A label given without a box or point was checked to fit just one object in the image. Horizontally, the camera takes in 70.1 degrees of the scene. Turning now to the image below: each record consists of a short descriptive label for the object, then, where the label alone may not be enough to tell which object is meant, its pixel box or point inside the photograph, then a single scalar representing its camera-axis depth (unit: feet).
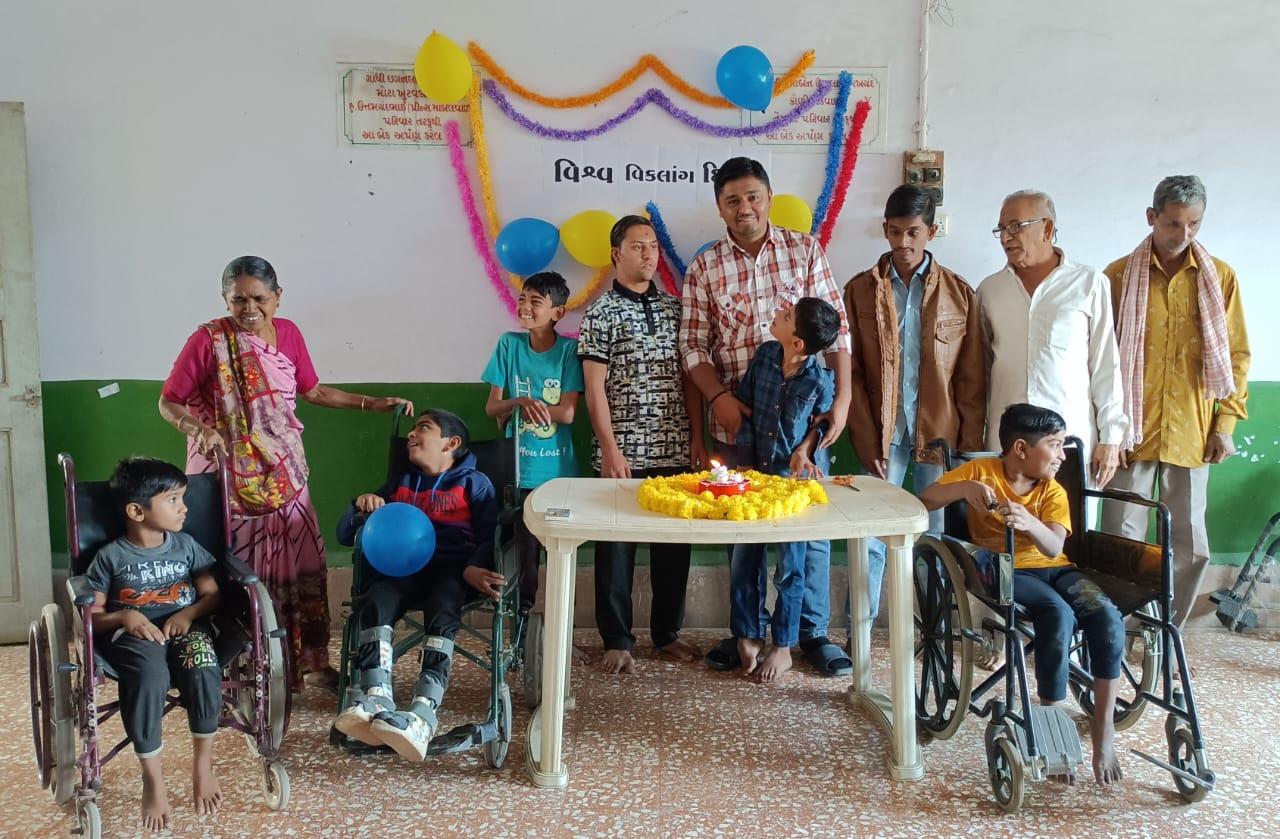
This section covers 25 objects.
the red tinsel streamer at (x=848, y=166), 11.89
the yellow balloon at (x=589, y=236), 11.55
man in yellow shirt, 10.74
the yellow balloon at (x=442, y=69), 10.90
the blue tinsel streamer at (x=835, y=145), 11.83
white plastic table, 7.49
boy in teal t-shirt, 10.69
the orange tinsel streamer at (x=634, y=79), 11.64
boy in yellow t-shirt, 7.92
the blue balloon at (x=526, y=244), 11.40
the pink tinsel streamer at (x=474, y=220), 11.73
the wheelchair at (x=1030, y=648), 7.58
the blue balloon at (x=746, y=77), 11.18
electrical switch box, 11.89
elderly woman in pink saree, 9.32
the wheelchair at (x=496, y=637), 7.89
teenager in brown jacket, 10.64
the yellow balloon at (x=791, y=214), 11.71
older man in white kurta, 10.22
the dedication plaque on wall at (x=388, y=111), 11.59
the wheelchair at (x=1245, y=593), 12.10
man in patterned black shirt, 10.55
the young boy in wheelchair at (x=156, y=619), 7.23
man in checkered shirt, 10.40
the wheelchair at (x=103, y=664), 7.05
